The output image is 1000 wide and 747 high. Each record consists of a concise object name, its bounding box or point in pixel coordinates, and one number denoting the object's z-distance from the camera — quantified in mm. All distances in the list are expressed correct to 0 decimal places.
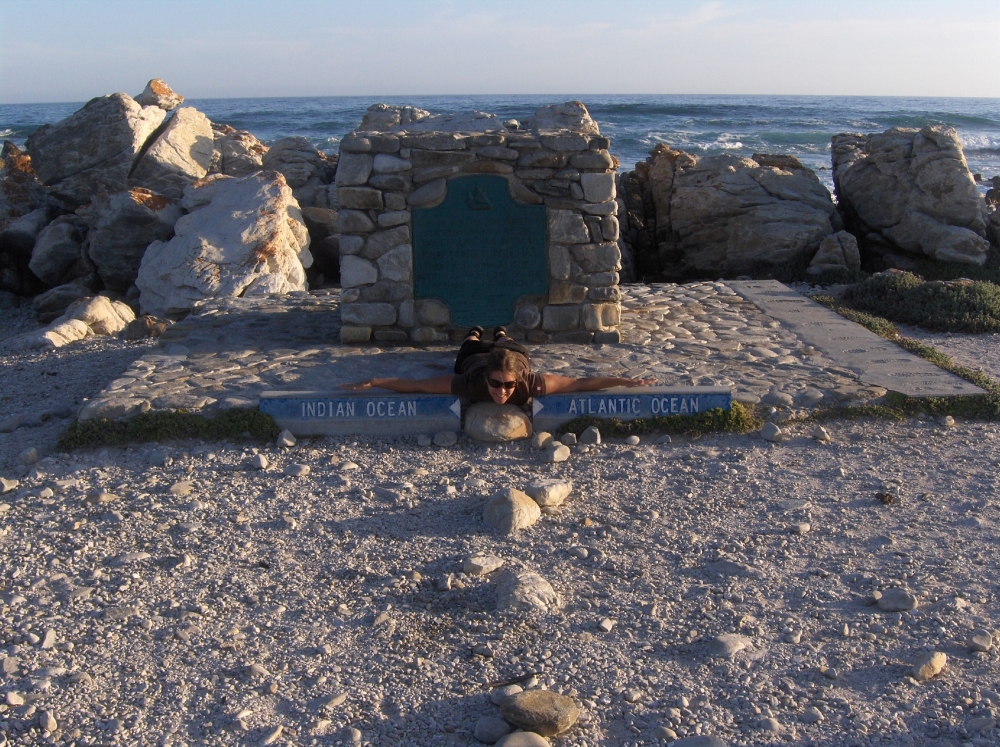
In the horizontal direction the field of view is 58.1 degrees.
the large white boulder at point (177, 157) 12258
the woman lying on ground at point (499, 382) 5316
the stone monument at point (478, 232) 6605
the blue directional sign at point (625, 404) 5465
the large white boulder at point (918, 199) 10797
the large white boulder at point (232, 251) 9133
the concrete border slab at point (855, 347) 5996
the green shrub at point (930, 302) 8102
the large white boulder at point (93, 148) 12453
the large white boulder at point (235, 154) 13383
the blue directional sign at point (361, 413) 5398
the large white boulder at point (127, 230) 10398
